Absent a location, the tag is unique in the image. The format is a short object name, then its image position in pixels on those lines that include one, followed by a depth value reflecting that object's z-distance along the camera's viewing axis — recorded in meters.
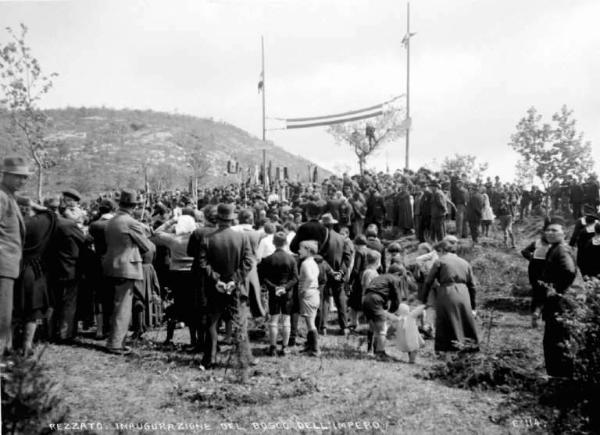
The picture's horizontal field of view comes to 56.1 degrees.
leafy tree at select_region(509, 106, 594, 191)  24.08
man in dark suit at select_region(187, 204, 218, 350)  6.77
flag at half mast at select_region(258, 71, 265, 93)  27.17
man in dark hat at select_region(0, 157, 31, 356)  5.32
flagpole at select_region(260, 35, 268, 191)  27.09
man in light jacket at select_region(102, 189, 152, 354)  6.98
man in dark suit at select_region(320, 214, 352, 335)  9.24
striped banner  26.98
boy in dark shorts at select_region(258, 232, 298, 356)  7.70
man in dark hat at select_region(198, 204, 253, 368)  6.68
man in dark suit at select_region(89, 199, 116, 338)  7.53
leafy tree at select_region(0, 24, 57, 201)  16.66
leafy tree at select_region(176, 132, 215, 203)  62.02
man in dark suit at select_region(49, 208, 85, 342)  7.36
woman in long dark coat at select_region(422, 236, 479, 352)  7.45
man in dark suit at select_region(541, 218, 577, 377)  6.34
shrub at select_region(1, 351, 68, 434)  3.80
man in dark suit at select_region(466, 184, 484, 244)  17.78
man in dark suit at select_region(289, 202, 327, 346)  8.95
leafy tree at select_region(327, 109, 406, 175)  52.84
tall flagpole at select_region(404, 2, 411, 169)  23.28
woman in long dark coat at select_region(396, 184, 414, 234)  18.69
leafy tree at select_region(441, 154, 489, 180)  54.09
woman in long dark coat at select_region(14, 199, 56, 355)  6.13
